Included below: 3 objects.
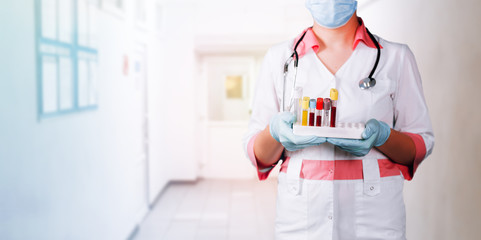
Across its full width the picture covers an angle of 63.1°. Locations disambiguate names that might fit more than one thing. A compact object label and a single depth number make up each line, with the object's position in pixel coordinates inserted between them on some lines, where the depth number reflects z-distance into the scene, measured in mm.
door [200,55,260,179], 6914
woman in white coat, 1185
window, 2246
